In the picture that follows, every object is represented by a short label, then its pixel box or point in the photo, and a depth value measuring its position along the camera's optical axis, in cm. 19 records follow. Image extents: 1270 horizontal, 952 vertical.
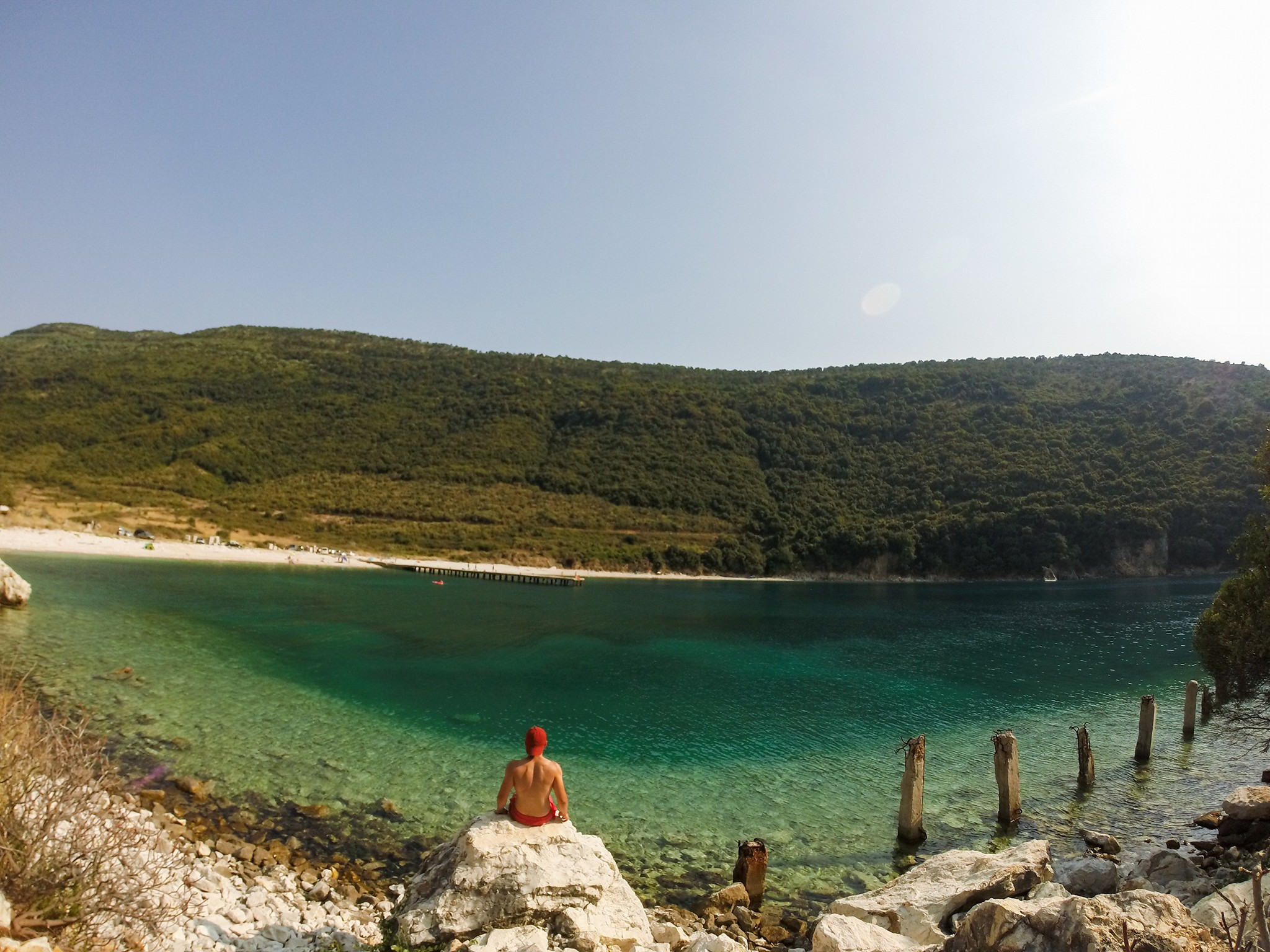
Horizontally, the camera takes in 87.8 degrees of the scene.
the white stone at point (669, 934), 794
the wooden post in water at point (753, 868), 1045
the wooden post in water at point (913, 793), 1299
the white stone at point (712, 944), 708
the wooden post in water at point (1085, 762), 1605
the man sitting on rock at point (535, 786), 768
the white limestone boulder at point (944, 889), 875
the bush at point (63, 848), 538
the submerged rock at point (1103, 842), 1240
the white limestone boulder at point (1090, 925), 443
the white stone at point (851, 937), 756
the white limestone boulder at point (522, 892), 671
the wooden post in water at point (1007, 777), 1391
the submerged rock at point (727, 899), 986
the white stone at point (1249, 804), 1222
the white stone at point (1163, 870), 987
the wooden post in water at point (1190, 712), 2080
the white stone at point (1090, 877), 974
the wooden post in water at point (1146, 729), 1814
